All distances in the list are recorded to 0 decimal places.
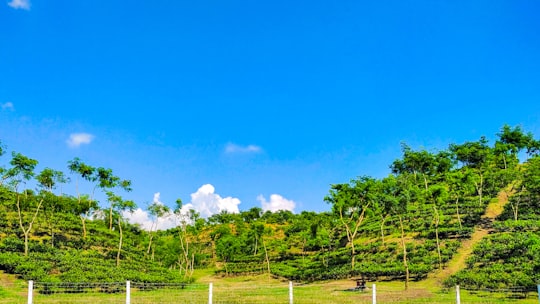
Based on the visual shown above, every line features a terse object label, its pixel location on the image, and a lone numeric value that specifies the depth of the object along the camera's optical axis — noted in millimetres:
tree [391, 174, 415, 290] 39000
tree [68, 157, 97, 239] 43531
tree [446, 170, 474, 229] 50531
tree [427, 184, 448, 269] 37600
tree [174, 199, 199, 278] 46969
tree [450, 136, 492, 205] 61375
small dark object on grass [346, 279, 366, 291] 30328
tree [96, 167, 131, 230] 43062
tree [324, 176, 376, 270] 43125
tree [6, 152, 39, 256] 34844
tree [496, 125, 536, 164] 67938
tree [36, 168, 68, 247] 38606
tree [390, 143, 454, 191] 70312
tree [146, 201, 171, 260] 46469
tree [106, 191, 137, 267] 41875
